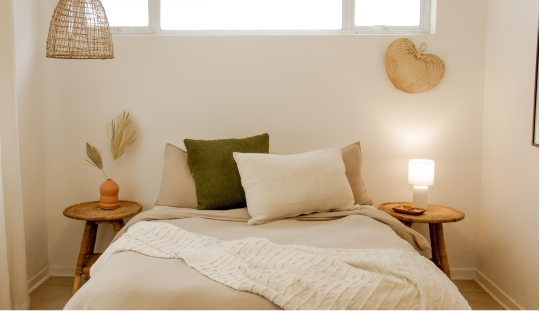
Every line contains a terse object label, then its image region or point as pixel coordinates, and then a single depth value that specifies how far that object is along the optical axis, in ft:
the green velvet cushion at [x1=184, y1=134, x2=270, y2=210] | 9.55
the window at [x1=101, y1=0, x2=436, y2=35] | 11.70
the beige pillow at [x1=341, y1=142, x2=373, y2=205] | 10.04
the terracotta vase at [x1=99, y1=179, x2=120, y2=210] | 10.37
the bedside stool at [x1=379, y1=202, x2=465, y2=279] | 9.82
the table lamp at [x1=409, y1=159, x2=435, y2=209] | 10.39
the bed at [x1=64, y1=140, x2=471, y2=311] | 5.66
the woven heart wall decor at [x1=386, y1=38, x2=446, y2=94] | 11.05
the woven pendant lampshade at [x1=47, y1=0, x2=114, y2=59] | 8.95
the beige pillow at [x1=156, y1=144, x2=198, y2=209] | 9.86
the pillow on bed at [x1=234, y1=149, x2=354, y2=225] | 8.81
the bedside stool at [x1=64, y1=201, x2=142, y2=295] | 9.89
